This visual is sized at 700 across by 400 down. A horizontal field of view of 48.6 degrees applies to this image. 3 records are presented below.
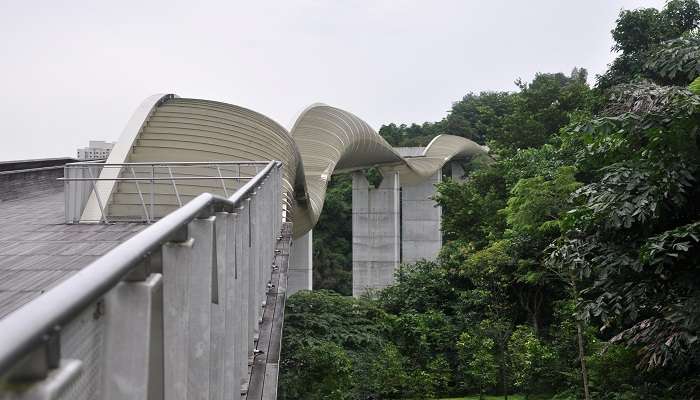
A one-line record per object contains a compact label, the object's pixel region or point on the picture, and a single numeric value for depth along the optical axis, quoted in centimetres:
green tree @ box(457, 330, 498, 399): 1812
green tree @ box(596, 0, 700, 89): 2048
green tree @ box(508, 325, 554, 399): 1752
